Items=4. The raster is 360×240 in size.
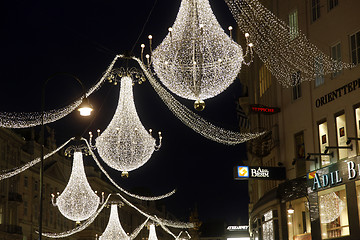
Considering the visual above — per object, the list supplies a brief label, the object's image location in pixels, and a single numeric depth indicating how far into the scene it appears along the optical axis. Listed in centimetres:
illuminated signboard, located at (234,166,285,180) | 2903
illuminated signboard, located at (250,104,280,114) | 2988
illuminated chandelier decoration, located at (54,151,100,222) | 2448
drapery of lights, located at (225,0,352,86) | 2556
